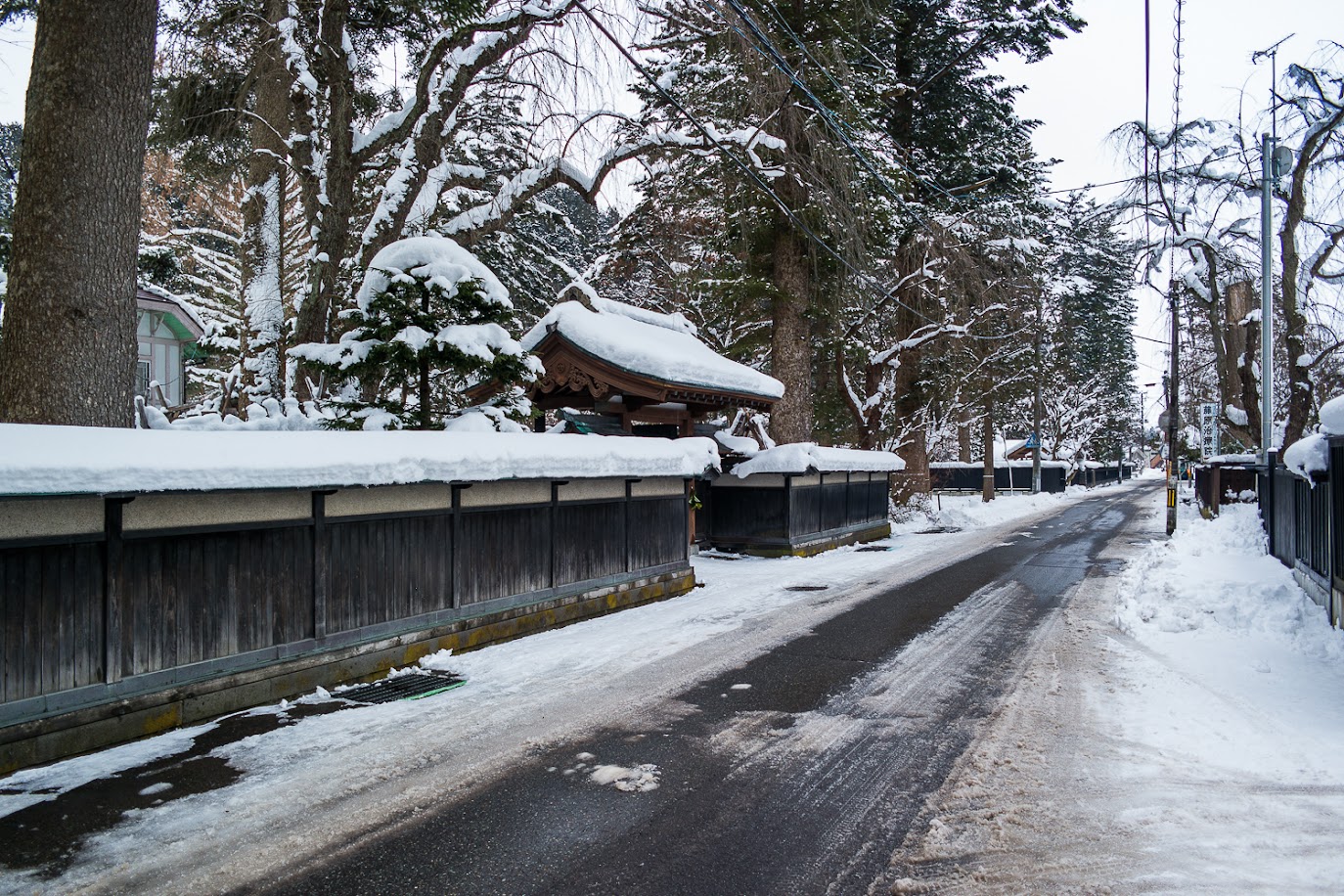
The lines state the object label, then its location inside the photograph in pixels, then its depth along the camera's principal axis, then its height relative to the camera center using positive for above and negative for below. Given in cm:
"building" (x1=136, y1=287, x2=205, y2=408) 2048 +352
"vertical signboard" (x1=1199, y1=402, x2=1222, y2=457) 3062 +152
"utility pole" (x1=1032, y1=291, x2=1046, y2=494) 3962 +59
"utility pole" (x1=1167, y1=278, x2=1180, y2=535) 2166 +67
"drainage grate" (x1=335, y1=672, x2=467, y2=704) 648 -191
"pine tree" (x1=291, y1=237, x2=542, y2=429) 915 +160
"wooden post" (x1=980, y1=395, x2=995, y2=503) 3656 -46
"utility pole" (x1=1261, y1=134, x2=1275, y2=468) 1555 +335
